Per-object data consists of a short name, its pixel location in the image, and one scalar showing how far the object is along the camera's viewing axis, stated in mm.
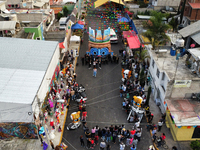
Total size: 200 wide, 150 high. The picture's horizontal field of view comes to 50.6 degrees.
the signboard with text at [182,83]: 16875
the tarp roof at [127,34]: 32125
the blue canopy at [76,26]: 35281
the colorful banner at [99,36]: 27005
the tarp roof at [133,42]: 28234
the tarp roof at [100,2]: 45438
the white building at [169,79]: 17141
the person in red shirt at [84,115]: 17828
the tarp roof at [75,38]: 31652
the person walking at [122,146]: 15016
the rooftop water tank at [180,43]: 20344
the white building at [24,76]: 14750
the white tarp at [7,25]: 24094
